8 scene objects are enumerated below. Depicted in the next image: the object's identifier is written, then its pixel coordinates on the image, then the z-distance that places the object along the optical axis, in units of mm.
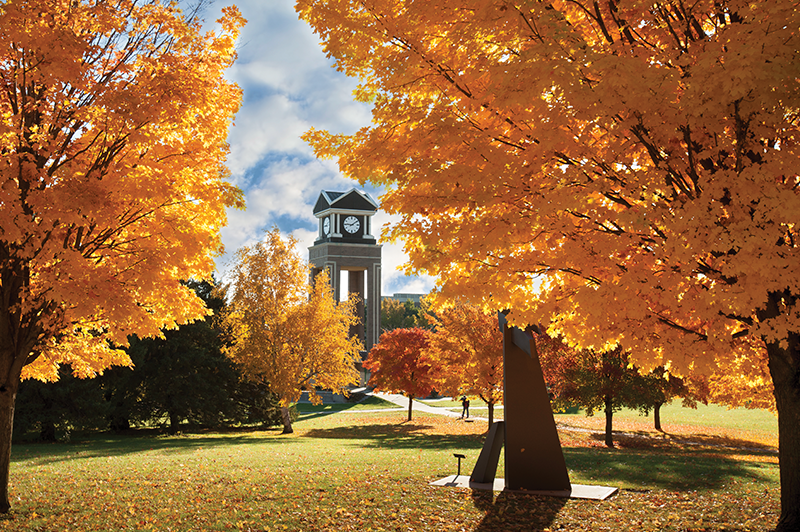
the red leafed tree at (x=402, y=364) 33469
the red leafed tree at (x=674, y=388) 20062
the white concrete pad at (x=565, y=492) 9141
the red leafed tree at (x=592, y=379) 20188
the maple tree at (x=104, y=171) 7453
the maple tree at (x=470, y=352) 25016
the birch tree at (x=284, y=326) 25986
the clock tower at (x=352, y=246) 59406
